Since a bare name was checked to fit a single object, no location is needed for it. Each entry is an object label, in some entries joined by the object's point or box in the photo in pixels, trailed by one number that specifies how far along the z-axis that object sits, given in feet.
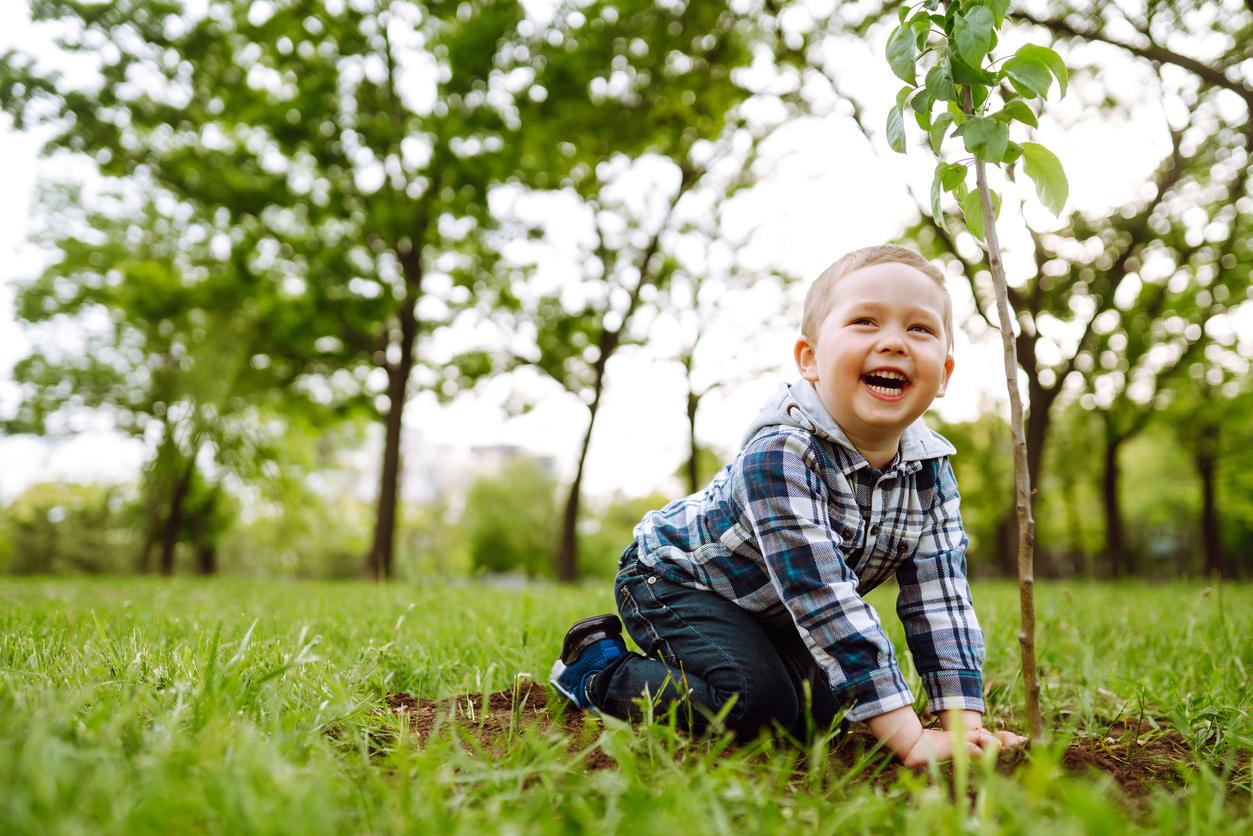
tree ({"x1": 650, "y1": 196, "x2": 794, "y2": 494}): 49.93
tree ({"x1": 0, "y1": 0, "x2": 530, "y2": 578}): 38.42
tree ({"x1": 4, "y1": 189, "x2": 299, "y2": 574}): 43.70
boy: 6.06
